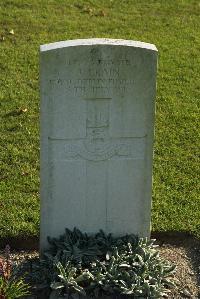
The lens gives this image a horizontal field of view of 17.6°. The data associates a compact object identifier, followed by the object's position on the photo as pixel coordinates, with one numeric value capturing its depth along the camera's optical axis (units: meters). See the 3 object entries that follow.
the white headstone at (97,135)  4.96
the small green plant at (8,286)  4.66
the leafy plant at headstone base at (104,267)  5.11
